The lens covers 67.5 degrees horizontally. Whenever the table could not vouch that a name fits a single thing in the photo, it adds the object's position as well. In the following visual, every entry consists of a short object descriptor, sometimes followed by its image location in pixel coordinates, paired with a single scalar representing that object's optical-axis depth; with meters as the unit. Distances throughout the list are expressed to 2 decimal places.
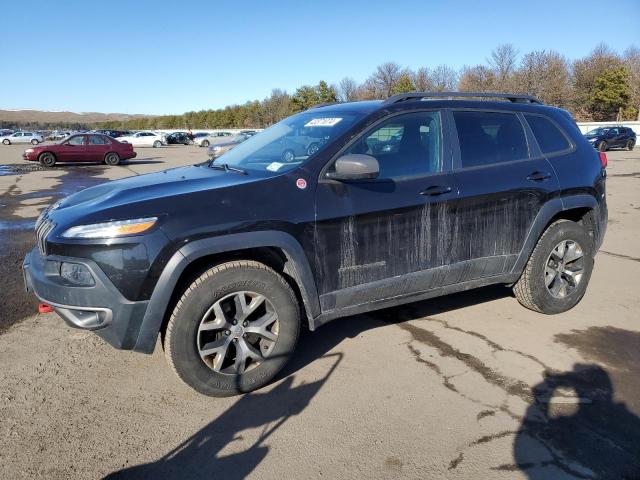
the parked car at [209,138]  51.08
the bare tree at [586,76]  49.31
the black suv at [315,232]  2.79
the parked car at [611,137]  29.24
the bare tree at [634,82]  47.41
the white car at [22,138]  52.75
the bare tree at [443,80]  55.26
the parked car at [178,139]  55.06
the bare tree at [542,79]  44.50
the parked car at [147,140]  47.84
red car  21.95
